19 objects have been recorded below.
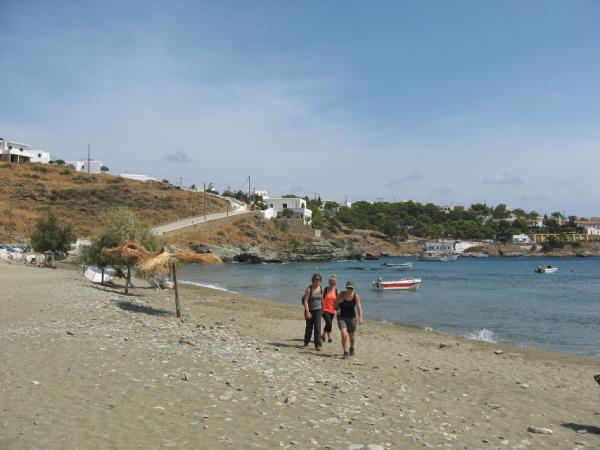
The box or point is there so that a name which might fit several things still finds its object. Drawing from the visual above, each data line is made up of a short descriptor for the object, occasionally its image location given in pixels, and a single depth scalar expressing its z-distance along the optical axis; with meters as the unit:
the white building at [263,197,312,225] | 125.44
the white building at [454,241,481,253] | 166.12
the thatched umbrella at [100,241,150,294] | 20.53
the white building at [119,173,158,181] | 127.44
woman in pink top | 14.16
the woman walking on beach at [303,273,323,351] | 13.48
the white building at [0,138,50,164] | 113.81
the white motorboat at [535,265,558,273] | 85.12
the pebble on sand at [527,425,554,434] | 7.73
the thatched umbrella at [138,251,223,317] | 18.84
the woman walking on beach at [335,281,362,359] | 12.30
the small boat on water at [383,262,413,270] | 87.19
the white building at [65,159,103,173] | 127.74
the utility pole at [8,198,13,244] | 67.84
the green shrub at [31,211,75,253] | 48.97
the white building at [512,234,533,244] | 178.40
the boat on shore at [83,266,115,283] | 28.30
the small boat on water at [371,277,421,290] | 45.12
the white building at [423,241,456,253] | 140.88
